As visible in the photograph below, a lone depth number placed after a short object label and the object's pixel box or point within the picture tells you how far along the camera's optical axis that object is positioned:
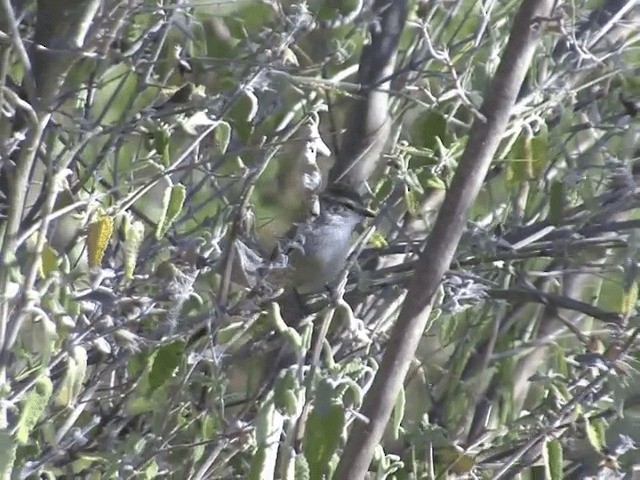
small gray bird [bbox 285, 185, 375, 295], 5.00
